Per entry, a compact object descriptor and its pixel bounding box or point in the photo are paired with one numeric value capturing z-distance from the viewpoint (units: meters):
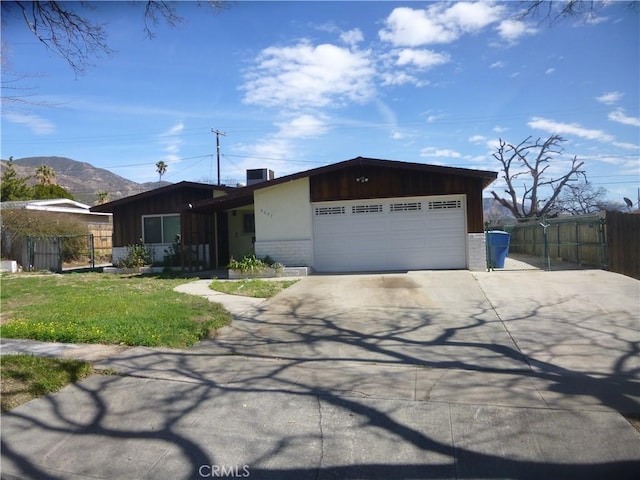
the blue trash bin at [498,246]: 15.65
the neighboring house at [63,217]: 22.62
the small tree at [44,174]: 54.59
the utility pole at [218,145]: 45.76
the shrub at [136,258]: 18.94
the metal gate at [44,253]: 21.55
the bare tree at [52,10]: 6.25
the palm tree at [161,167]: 69.19
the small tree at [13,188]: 37.56
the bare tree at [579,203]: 43.00
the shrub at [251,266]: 15.34
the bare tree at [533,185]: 41.16
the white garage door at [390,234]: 15.30
